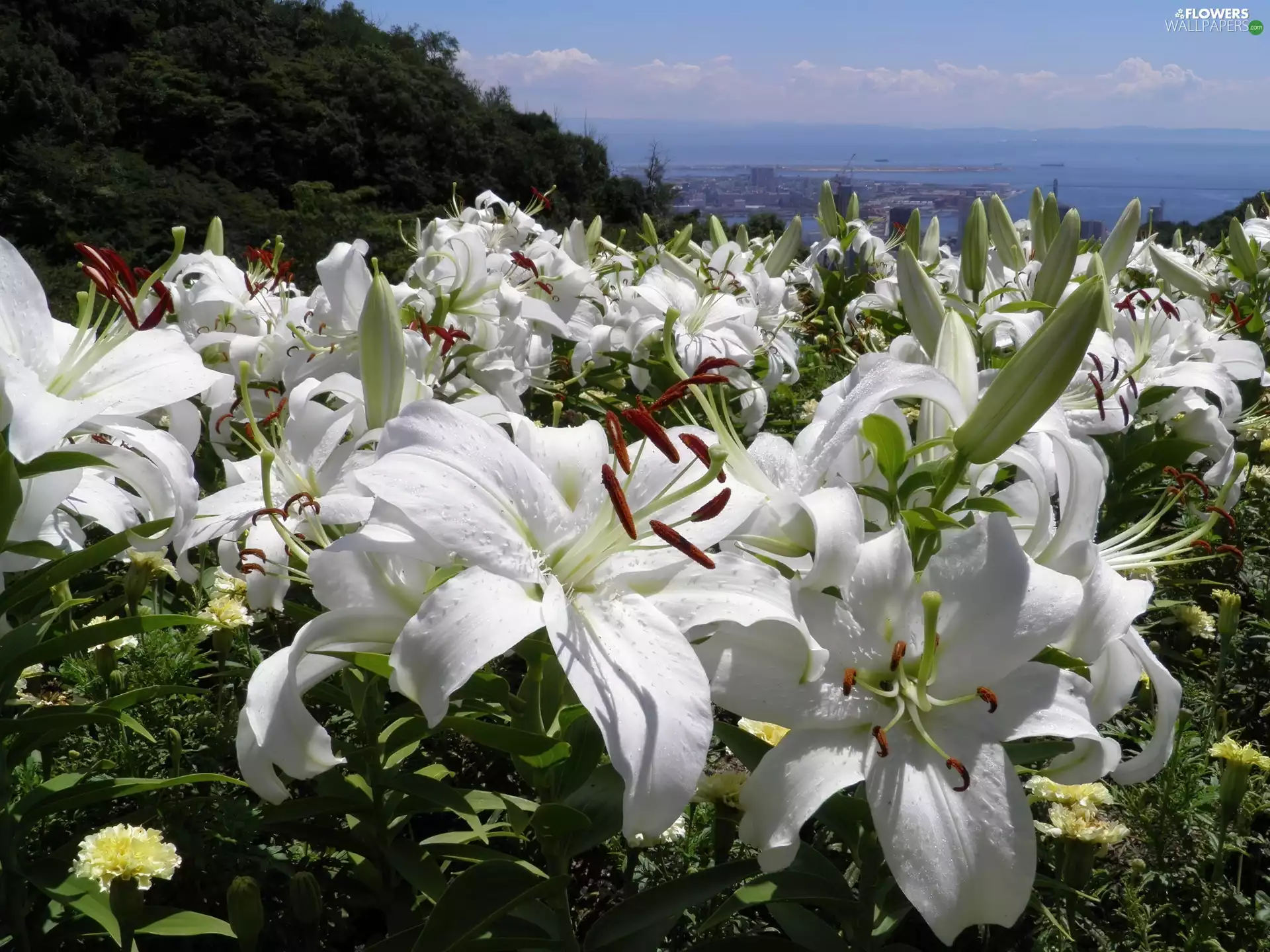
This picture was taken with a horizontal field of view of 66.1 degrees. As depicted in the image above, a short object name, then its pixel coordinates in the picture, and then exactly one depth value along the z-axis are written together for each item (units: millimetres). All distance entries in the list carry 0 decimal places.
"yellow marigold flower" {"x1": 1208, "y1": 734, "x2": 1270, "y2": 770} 1280
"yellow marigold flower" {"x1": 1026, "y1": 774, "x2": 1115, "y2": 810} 1229
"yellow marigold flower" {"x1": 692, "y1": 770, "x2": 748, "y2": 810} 1102
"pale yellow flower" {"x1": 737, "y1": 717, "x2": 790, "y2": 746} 1150
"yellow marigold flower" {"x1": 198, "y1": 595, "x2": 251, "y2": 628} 1399
